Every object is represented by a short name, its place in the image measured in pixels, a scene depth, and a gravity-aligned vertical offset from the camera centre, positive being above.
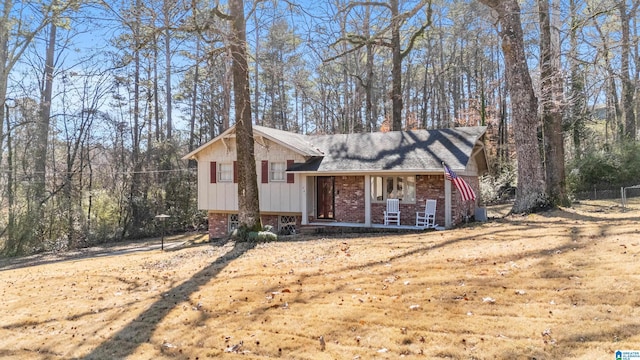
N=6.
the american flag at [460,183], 12.31 +0.10
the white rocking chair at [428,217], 13.95 -1.01
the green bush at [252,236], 11.92 -1.33
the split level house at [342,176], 14.20 +0.48
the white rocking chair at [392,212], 14.59 -0.86
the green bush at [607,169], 21.20 +0.76
